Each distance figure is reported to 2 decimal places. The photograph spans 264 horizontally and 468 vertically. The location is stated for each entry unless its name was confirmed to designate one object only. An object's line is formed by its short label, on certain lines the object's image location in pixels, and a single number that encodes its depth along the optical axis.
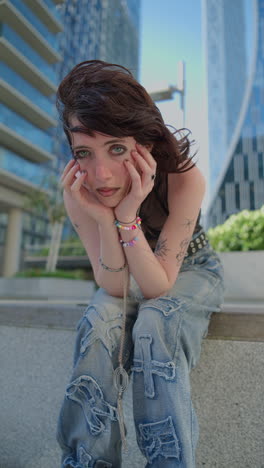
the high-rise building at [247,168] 53.25
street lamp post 5.43
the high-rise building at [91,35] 38.84
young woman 0.96
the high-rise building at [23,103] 19.53
